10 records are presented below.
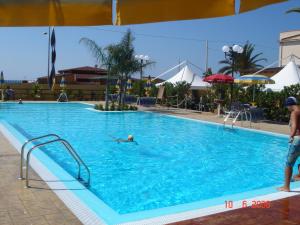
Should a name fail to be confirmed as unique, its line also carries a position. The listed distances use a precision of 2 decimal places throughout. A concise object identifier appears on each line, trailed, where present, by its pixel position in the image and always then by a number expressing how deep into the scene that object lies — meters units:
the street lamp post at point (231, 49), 16.70
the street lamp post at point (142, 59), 21.38
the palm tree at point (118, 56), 20.28
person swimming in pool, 11.10
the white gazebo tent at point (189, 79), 22.89
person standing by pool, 5.31
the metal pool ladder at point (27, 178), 5.23
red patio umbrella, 17.38
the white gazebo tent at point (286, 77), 17.14
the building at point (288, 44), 29.00
